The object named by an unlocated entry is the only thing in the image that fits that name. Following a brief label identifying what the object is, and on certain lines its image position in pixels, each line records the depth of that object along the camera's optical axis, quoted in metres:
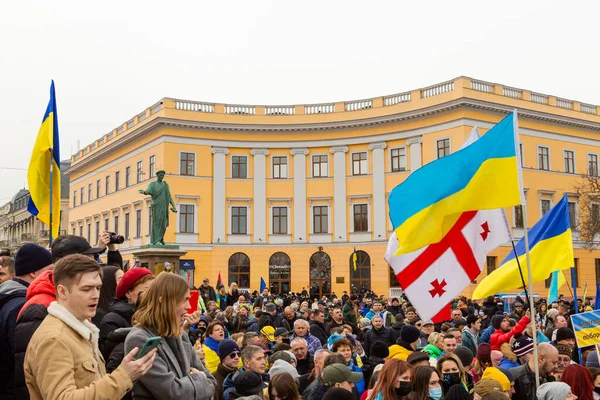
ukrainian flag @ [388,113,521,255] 7.72
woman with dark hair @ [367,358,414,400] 5.08
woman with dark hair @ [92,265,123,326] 5.73
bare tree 42.66
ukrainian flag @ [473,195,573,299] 9.55
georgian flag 8.60
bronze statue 24.45
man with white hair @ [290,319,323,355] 9.63
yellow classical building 42.81
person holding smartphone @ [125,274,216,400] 3.92
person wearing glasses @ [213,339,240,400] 6.46
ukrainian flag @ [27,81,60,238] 9.54
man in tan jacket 3.21
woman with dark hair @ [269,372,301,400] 5.14
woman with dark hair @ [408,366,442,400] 5.40
